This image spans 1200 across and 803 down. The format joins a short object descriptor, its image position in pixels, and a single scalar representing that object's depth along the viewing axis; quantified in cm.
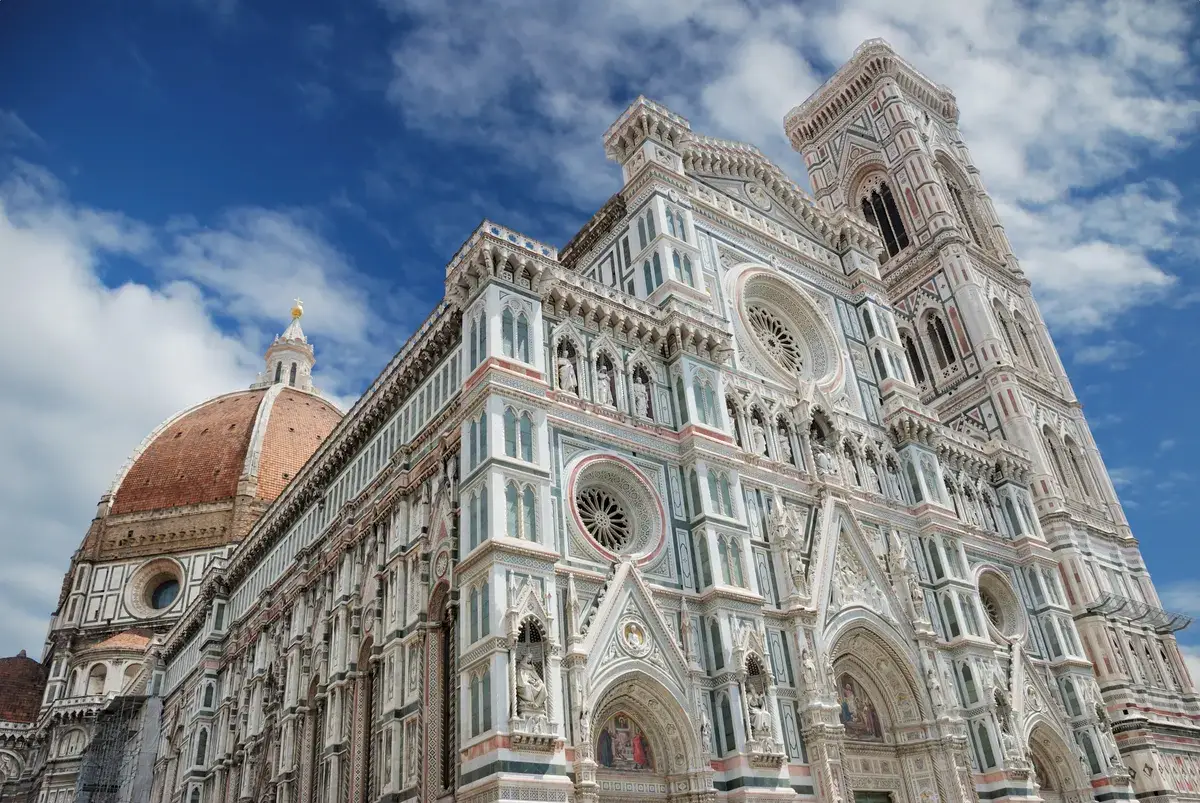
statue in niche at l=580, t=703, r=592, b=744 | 1927
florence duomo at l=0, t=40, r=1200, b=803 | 2127
